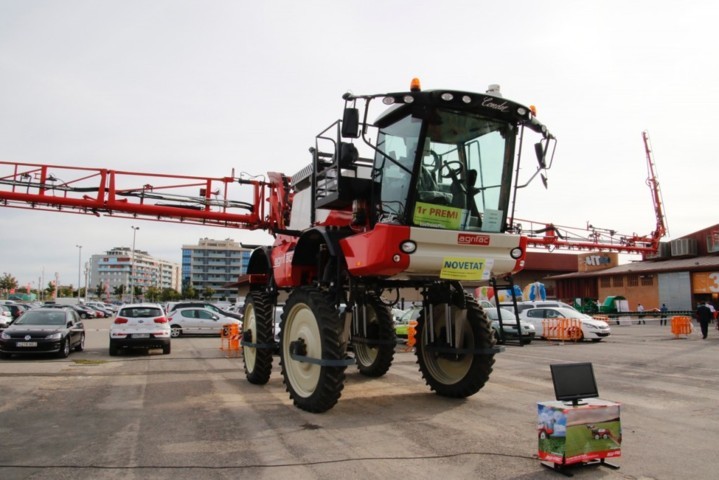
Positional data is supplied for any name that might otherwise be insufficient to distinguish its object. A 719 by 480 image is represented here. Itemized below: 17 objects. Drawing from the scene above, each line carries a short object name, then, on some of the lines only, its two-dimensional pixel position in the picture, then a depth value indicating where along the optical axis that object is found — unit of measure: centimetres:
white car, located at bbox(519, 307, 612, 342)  2258
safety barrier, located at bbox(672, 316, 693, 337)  2464
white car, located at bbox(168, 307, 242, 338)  2620
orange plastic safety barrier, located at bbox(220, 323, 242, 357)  1730
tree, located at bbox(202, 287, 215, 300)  12862
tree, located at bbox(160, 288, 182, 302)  13000
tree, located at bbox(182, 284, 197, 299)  12647
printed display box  488
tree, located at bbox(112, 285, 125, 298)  13625
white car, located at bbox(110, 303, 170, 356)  1669
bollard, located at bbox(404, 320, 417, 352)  1798
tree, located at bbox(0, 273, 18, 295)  12056
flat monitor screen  508
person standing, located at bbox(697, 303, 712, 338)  2403
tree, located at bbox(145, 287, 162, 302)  12692
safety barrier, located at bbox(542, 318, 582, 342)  2250
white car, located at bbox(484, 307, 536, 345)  2175
